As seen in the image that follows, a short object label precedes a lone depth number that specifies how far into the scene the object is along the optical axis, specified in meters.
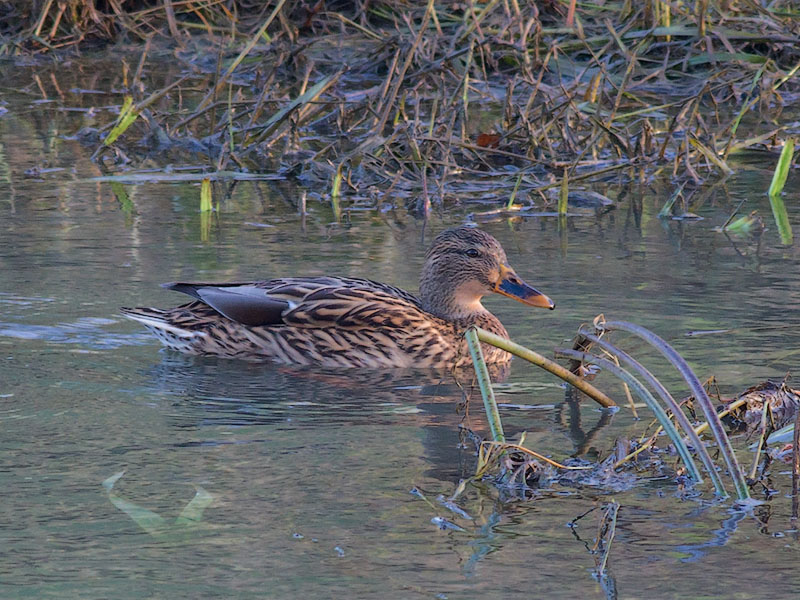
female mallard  14.04
